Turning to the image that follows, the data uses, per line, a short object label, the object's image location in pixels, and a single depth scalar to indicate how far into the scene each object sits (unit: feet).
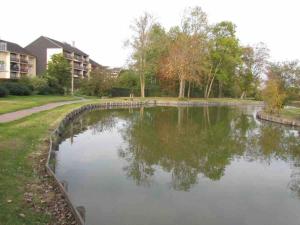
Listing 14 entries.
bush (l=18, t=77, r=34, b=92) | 99.48
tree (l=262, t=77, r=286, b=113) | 70.71
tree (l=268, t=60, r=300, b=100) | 75.42
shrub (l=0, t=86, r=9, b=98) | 80.54
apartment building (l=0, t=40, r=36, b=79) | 140.88
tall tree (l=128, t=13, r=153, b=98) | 122.33
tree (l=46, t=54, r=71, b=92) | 118.68
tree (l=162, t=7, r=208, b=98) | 113.09
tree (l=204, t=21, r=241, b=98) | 133.89
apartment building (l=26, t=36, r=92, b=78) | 160.52
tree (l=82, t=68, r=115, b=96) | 125.43
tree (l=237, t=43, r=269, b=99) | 159.59
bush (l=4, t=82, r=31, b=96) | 90.35
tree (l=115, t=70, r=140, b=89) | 143.34
